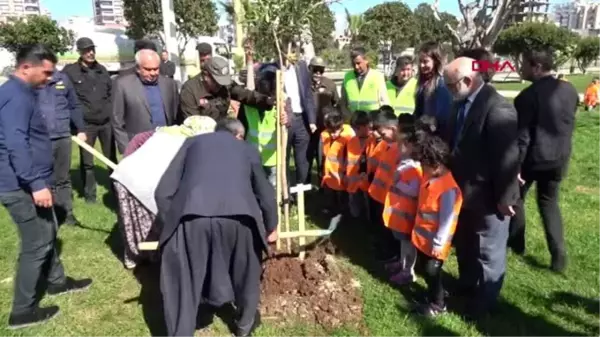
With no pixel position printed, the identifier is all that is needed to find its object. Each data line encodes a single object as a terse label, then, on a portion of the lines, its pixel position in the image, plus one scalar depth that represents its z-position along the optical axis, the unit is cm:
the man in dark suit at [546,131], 402
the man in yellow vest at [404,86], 513
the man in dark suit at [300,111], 559
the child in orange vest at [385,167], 439
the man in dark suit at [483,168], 311
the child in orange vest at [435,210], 336
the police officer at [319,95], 625
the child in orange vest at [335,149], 531
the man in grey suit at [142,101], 487
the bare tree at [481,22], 1324
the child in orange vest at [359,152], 505
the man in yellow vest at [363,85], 542
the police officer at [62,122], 538
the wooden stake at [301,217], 453
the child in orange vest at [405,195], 390
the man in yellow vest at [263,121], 496
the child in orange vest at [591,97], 1585
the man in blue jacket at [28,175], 322
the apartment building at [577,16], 14175
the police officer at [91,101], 646
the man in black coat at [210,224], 301
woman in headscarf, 377
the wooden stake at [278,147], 418
